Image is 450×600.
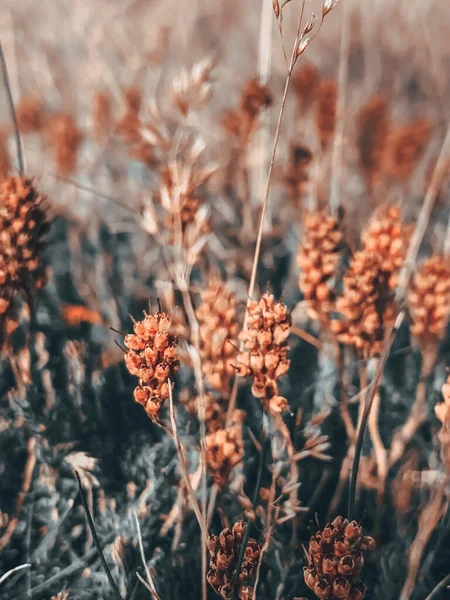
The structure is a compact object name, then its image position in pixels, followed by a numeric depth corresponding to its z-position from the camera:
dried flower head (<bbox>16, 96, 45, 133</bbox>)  0.64
